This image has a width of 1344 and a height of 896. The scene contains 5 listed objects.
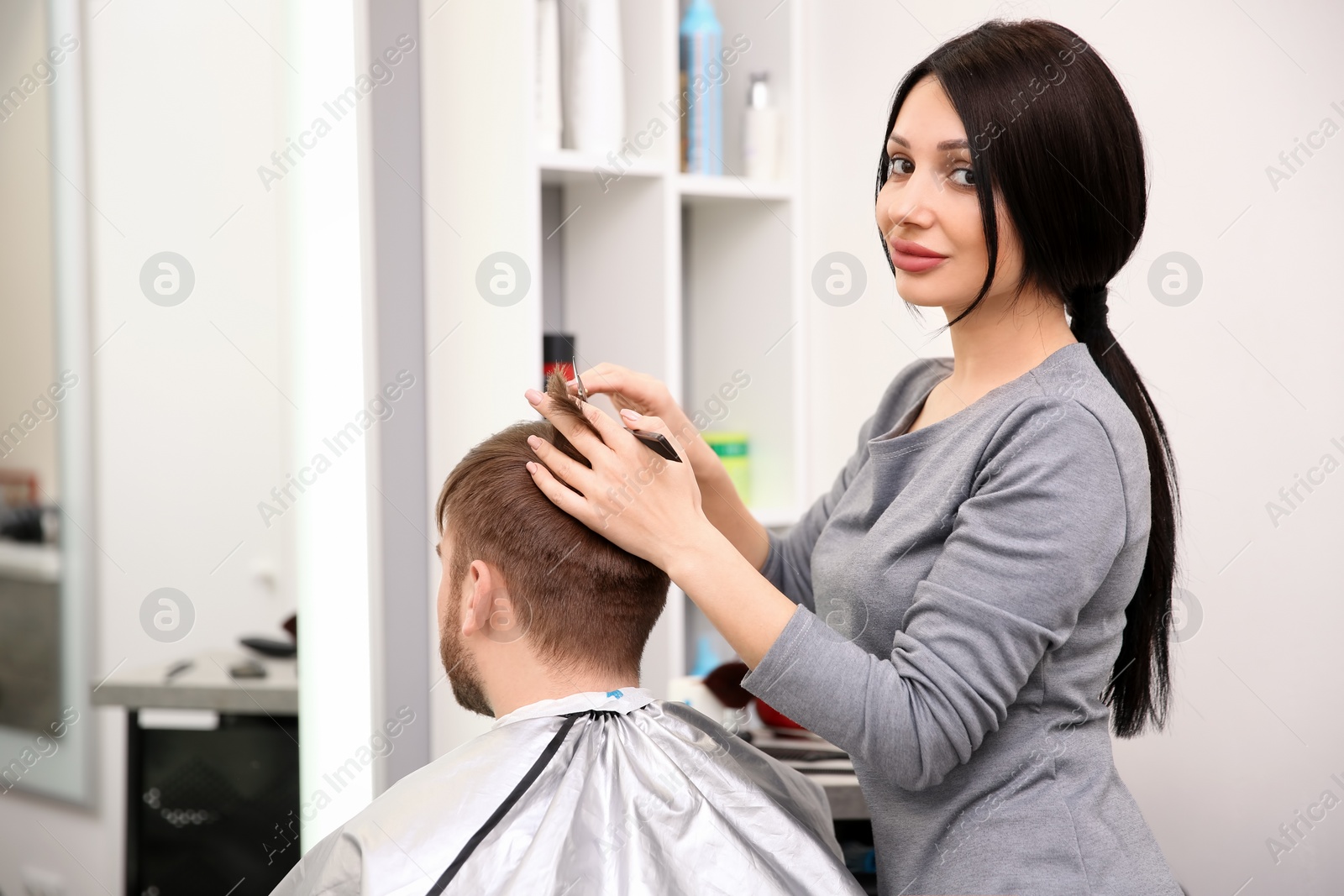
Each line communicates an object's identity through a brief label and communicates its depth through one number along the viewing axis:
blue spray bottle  2.15
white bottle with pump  2.25
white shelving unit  1.90
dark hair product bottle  2.02
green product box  2.28
